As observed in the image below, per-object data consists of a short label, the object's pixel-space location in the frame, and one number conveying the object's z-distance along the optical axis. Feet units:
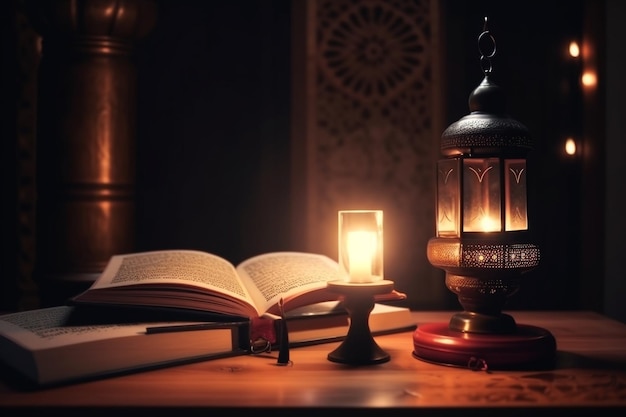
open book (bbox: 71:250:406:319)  3.60
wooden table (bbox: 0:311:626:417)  2.74
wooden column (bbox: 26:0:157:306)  5.39
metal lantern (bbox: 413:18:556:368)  3.46
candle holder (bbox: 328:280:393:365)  3.46
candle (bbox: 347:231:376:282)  3.54
